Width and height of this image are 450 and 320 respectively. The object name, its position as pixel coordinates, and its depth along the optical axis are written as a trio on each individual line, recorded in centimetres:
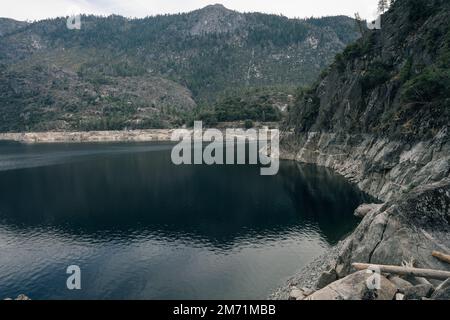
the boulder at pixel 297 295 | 3357
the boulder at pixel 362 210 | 7006
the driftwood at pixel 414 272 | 2928
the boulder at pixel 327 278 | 3884
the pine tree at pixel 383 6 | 13388
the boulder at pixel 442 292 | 2506
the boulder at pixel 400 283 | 2894
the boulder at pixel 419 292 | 2649
